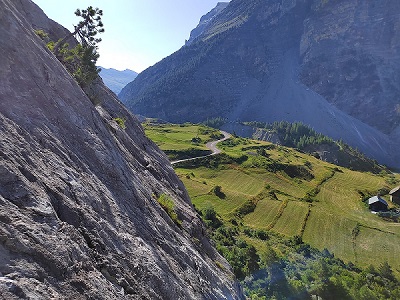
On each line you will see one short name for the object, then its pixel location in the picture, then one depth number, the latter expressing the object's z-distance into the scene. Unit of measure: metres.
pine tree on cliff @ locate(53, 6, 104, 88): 31.59
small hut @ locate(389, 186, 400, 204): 133.88
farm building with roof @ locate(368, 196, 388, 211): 118.54
